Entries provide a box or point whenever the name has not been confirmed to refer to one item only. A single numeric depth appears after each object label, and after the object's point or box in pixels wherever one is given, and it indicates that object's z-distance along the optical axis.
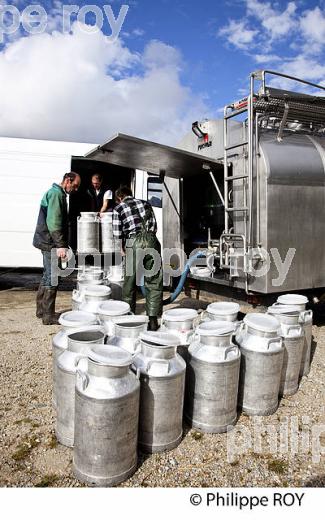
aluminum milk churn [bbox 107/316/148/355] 2.82
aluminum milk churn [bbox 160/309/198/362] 3.07
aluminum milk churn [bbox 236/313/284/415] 3.08
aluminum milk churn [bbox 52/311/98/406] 2.89
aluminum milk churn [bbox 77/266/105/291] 5.23
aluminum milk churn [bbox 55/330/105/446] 2.61
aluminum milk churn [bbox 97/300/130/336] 3.29
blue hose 6.11
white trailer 7.99
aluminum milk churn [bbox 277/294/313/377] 3.83
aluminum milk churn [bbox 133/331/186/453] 2.51
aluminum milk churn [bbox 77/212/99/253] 6.70
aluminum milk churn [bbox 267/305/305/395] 3.43
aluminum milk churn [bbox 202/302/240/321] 3.53
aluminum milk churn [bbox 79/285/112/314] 4.05
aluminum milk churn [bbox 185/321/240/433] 2.80
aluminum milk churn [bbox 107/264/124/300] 5.91
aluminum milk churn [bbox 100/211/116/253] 6.72
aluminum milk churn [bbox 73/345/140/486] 2.21
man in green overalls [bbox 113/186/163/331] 5.24
